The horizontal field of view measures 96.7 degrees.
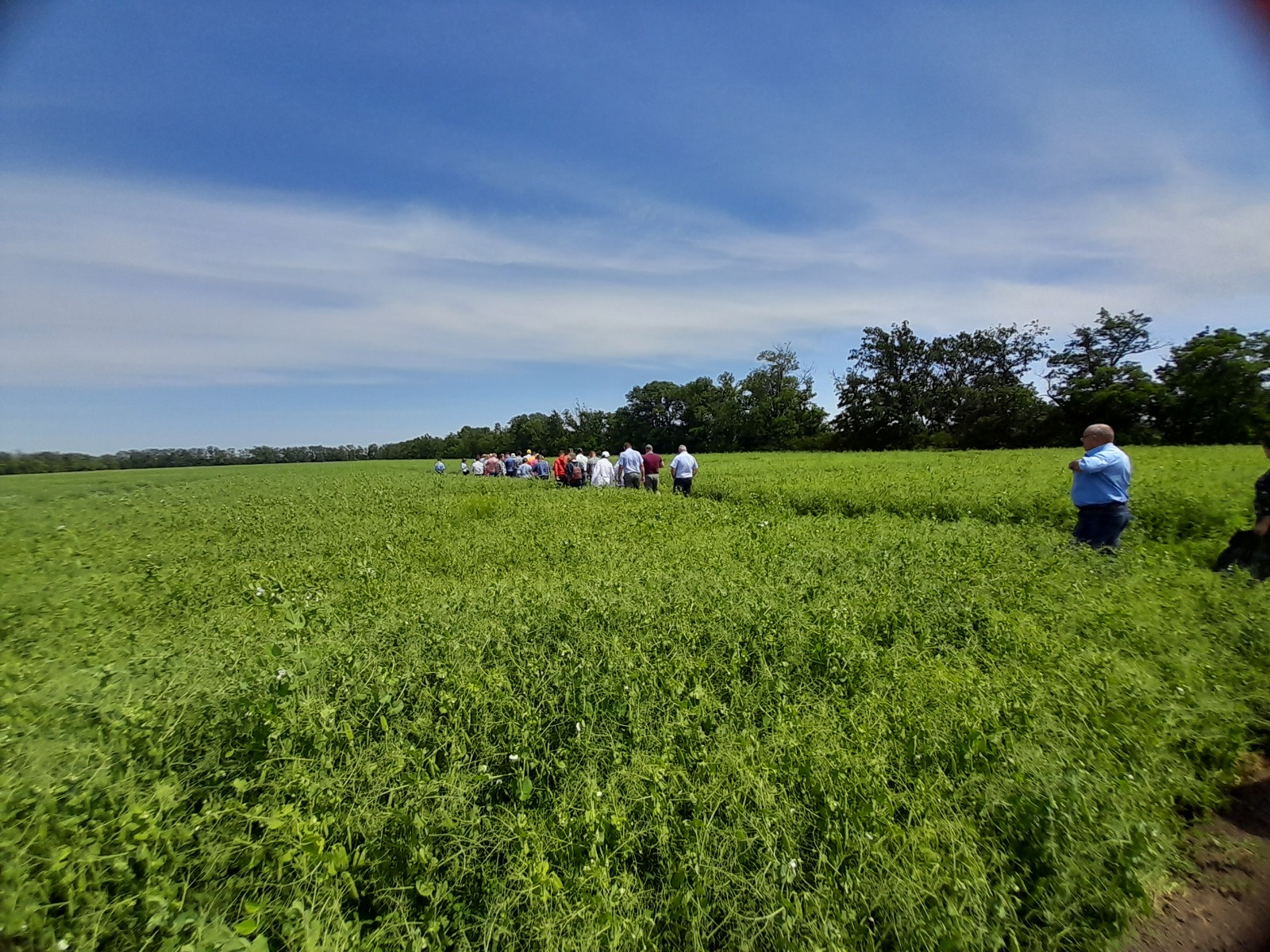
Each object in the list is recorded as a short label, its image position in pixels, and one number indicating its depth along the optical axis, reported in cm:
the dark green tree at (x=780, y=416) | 7225
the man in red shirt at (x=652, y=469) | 1852
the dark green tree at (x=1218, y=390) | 3869
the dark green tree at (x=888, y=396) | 6512
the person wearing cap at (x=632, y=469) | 1905
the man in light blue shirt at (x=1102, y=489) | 705
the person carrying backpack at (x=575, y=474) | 2175
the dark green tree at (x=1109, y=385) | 4647
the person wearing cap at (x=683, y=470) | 1777
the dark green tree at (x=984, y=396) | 5572
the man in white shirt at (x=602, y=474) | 2005
